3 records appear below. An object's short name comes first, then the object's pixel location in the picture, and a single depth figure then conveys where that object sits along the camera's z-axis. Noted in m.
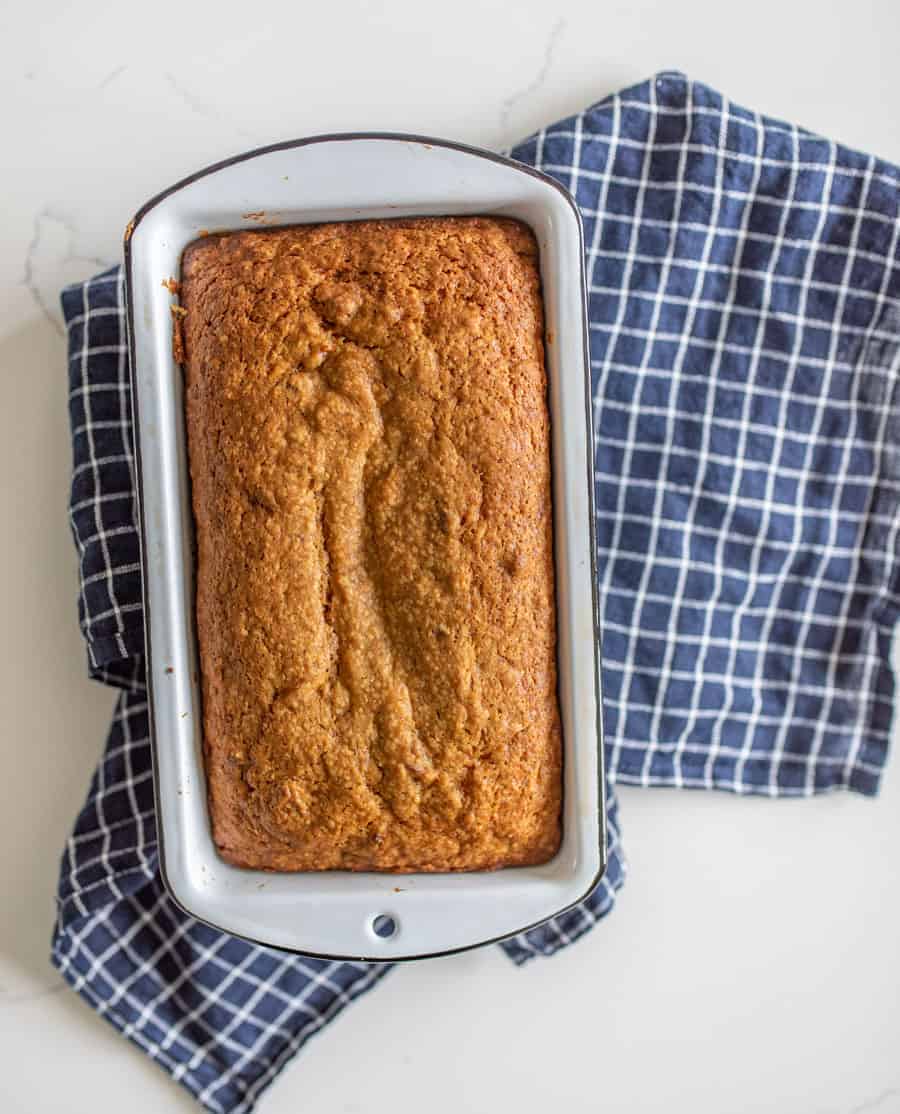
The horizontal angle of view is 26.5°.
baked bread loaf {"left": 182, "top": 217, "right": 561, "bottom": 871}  0.66
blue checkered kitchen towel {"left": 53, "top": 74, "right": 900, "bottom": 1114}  0.75
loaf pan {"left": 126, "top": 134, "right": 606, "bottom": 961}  0.66
